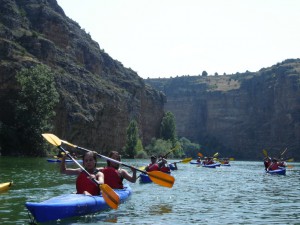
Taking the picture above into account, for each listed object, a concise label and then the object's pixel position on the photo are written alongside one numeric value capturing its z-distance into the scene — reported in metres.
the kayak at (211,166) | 50.65
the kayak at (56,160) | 43.47
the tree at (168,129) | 116.06
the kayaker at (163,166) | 28.38
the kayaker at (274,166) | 38.92
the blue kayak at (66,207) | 10.50
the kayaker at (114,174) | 14.93
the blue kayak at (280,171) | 37.19
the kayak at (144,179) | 23.81
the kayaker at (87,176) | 12.26
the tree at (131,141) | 87.69
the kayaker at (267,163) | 40.72
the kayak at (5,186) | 12.14
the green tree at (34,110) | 56.94
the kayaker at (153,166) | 24.33
